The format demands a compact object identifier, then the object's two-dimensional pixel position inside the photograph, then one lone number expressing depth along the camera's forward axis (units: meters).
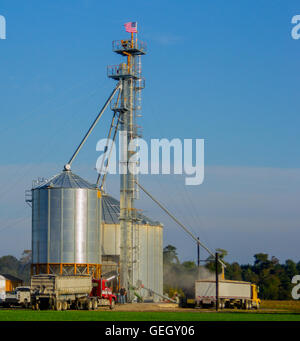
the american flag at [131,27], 93.31
